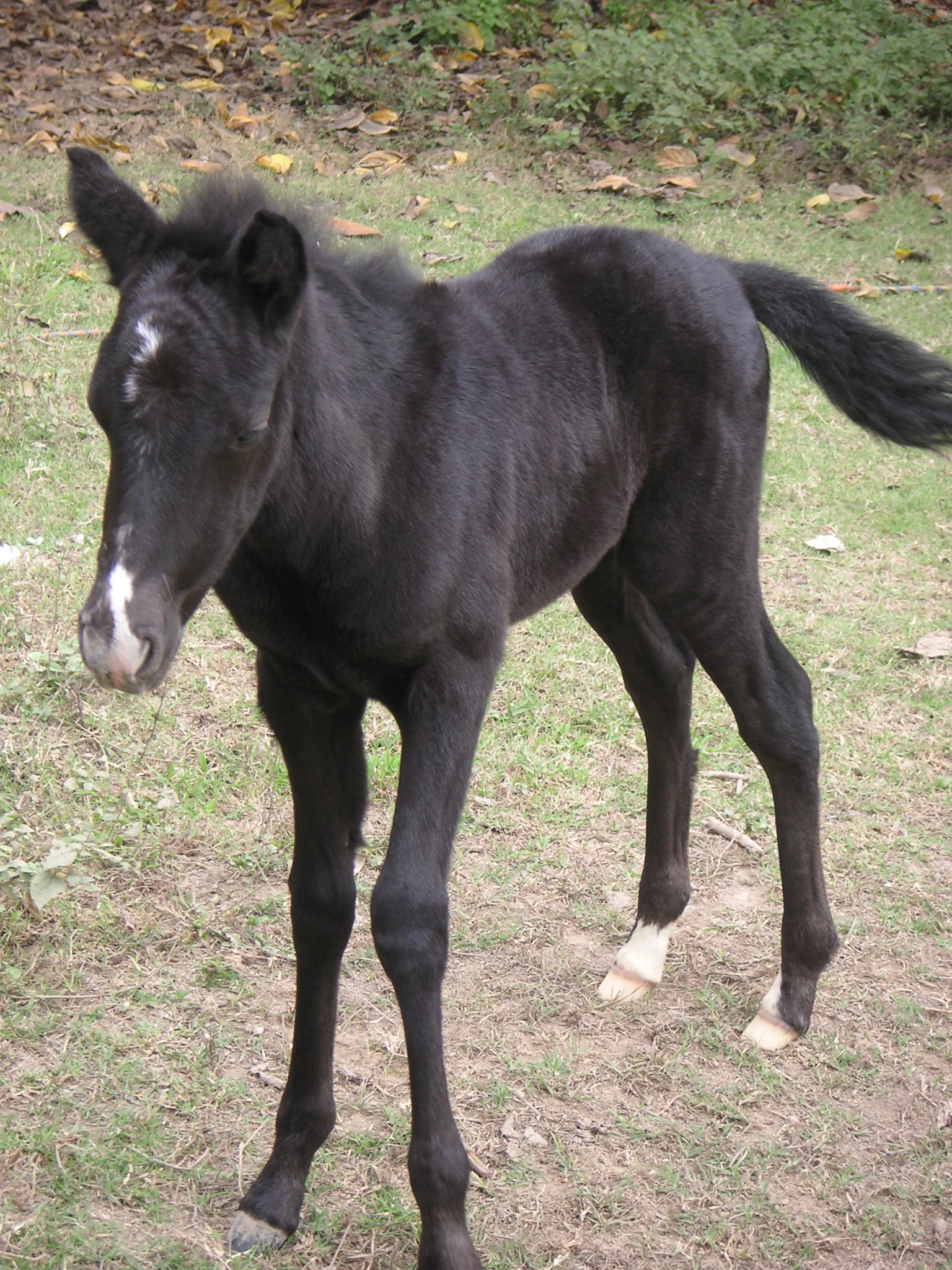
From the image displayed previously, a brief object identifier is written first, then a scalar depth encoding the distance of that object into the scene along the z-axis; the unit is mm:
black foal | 2029
